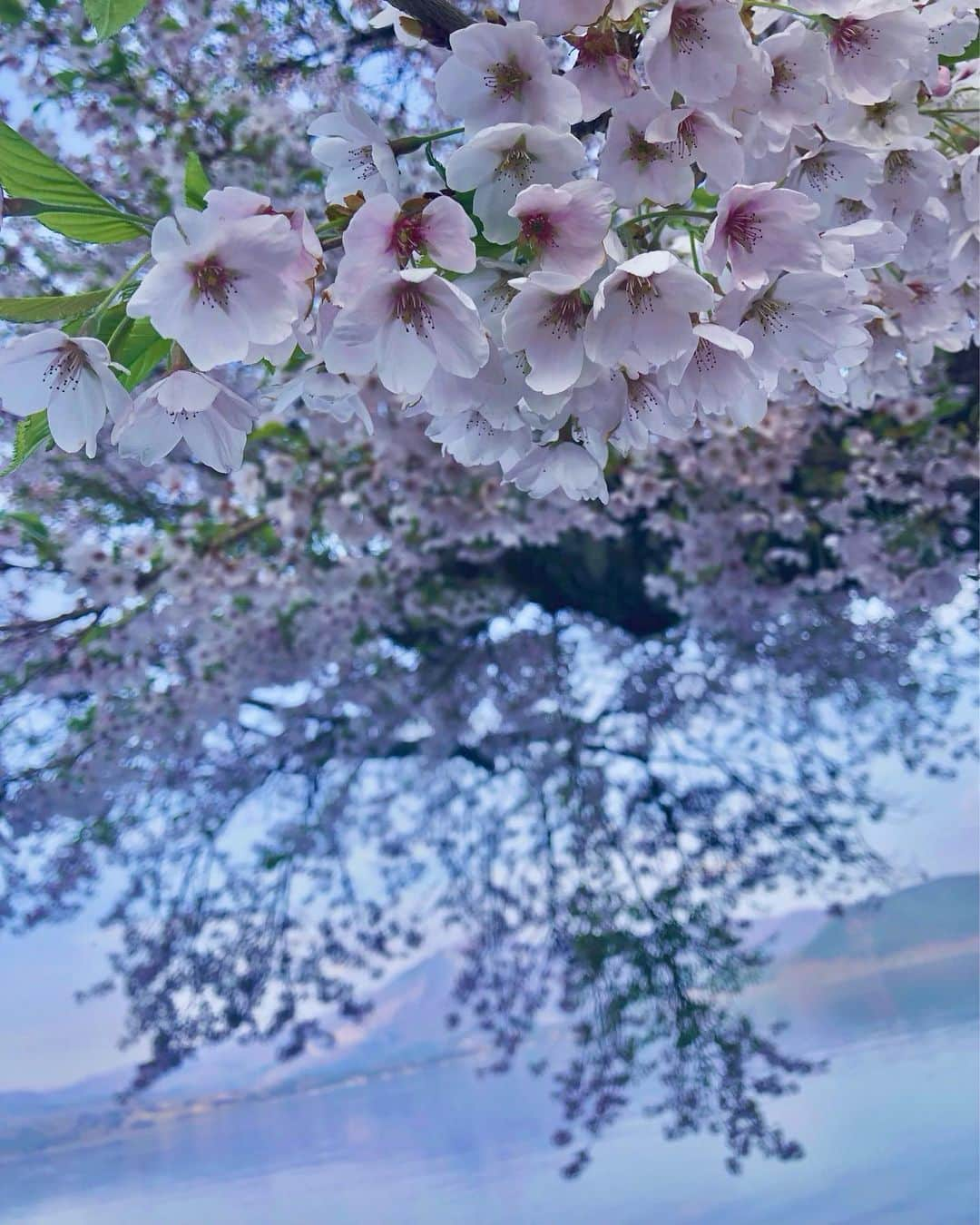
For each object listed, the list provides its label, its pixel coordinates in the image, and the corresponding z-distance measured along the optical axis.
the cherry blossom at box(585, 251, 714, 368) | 0.44
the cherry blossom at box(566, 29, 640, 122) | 0.46
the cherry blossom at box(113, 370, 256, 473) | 0.44
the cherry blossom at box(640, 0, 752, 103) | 0.43
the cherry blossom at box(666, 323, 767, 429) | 0.48
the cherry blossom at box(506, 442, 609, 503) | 0.53
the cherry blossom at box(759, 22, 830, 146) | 0.46
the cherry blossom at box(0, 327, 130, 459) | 0.44
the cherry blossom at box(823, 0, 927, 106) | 0.48
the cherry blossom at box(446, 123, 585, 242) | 0.44
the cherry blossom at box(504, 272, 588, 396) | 0.44
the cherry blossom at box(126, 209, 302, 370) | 0.41
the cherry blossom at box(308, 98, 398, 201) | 0.46
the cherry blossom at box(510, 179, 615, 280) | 0.43
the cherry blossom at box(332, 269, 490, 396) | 0.43
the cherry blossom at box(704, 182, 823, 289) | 0.45
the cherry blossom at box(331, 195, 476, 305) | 0.42
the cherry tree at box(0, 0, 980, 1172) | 0.45
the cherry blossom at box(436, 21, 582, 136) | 0.44
